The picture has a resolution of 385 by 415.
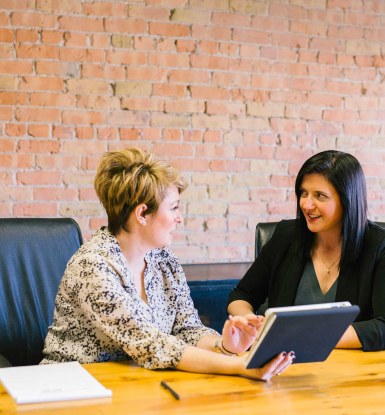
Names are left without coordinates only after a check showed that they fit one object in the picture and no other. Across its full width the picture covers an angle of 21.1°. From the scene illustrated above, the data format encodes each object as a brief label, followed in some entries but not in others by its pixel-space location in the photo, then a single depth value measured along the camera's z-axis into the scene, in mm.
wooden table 2061
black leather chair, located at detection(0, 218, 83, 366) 2787
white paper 2084
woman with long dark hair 2772
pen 2130
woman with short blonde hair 2307
